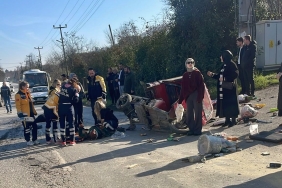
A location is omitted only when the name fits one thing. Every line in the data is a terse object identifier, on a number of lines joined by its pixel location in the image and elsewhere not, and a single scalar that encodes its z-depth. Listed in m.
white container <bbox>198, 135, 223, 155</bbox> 6.63
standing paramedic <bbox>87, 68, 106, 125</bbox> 10.84
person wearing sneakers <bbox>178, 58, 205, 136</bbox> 8.68
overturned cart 9.26
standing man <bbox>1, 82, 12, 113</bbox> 22.10
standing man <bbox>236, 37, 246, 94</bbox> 11.48
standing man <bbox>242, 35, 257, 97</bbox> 11.55
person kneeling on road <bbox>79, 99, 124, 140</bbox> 9.77
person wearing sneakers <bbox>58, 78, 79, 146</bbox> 9.21
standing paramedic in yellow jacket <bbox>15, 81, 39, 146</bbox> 9.59
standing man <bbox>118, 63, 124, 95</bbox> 16.11
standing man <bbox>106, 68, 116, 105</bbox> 18.16
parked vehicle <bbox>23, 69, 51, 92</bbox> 30.17
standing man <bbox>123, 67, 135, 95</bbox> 13.60
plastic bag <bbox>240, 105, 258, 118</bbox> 9.52
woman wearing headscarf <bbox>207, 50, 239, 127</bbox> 8.95
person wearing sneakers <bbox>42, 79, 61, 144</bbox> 9.46
